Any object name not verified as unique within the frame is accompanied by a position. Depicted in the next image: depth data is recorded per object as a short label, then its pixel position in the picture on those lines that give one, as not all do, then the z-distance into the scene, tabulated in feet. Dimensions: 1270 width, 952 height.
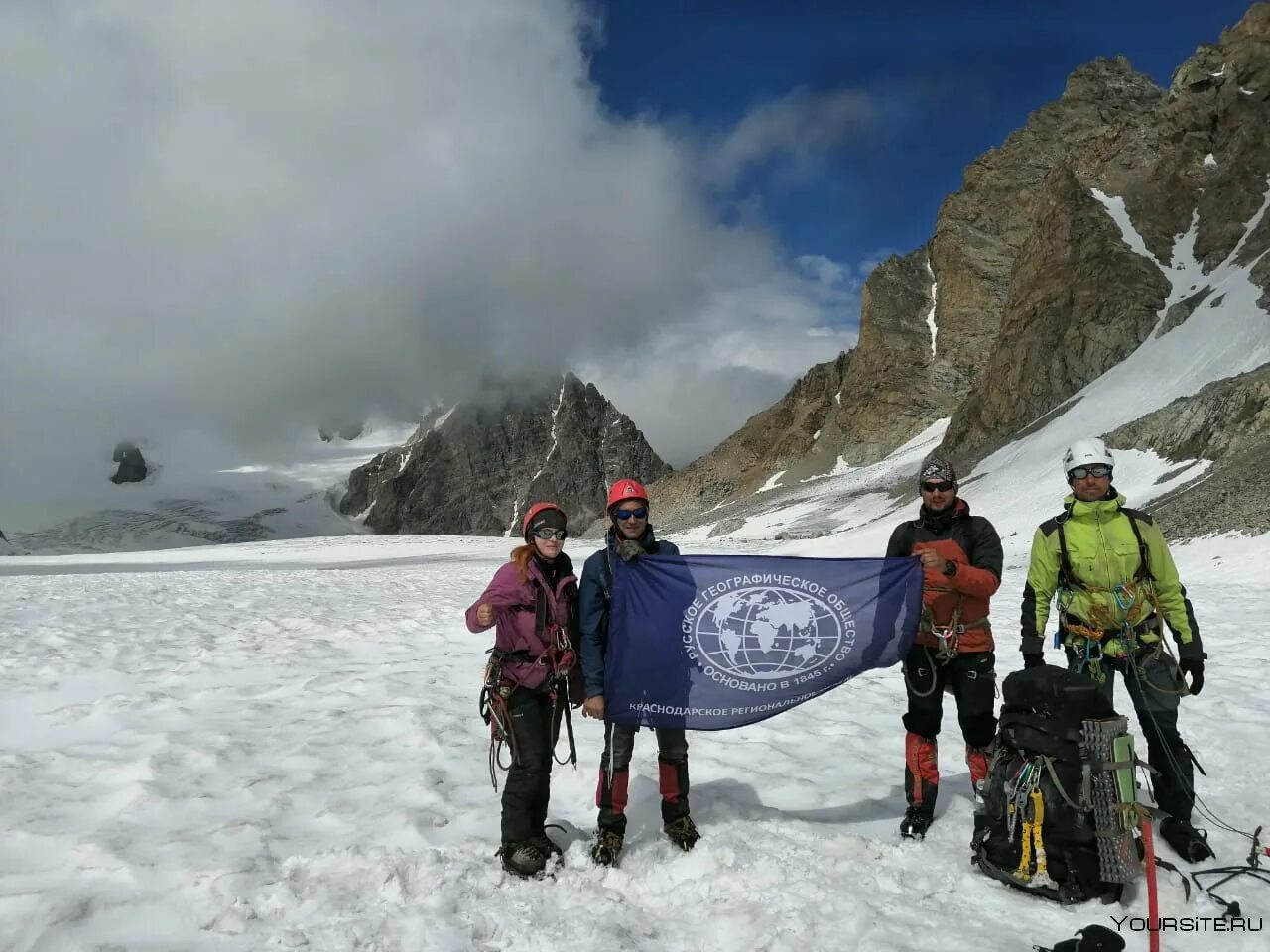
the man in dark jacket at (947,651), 17.04
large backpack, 13.96
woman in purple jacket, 15.75
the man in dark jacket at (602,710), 16.25
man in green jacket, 16.52
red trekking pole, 12.40
